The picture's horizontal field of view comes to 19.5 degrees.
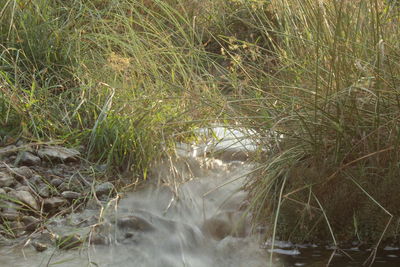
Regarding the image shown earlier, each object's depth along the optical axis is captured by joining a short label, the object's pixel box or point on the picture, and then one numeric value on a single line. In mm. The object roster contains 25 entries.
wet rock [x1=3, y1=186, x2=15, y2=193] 5544
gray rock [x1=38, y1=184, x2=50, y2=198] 5674
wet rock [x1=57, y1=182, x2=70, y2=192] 5856
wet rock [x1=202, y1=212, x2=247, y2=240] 5155
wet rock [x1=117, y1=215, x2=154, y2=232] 5323
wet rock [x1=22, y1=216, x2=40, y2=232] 5284
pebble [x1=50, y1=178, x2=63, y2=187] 5911
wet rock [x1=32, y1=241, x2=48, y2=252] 4854
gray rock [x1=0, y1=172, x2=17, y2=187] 5608
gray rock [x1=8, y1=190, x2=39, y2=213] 5462
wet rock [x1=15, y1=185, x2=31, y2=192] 5610
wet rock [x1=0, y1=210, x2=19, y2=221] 5251
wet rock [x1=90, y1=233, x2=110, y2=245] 5046
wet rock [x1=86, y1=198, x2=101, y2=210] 5680
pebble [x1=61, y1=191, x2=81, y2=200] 5760
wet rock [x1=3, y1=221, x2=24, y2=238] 5135
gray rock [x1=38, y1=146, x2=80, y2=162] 6176
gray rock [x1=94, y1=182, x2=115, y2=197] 5872
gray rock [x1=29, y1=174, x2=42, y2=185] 5800
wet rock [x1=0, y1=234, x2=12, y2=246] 4986
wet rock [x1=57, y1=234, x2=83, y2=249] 4886
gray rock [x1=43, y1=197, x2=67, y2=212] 5588
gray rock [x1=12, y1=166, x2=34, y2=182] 5806
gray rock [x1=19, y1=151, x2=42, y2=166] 6077
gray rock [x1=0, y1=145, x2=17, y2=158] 6005
